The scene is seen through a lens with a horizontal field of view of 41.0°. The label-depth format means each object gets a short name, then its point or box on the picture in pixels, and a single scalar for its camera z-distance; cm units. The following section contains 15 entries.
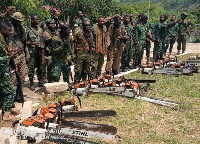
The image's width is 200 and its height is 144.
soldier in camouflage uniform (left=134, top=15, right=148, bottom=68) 967
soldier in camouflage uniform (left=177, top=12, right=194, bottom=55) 1289
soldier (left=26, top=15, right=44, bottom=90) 706
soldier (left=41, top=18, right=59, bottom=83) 712
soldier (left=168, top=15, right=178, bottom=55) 1109
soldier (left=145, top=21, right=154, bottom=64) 1018
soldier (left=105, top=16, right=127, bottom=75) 873
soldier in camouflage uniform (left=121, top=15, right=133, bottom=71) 952
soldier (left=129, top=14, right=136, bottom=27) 1046
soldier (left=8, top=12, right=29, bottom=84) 591
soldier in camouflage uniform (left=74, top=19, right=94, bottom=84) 695
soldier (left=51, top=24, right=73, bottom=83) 658
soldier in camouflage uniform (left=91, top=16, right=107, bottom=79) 771
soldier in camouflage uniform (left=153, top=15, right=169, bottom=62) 1098
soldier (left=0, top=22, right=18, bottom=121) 484
